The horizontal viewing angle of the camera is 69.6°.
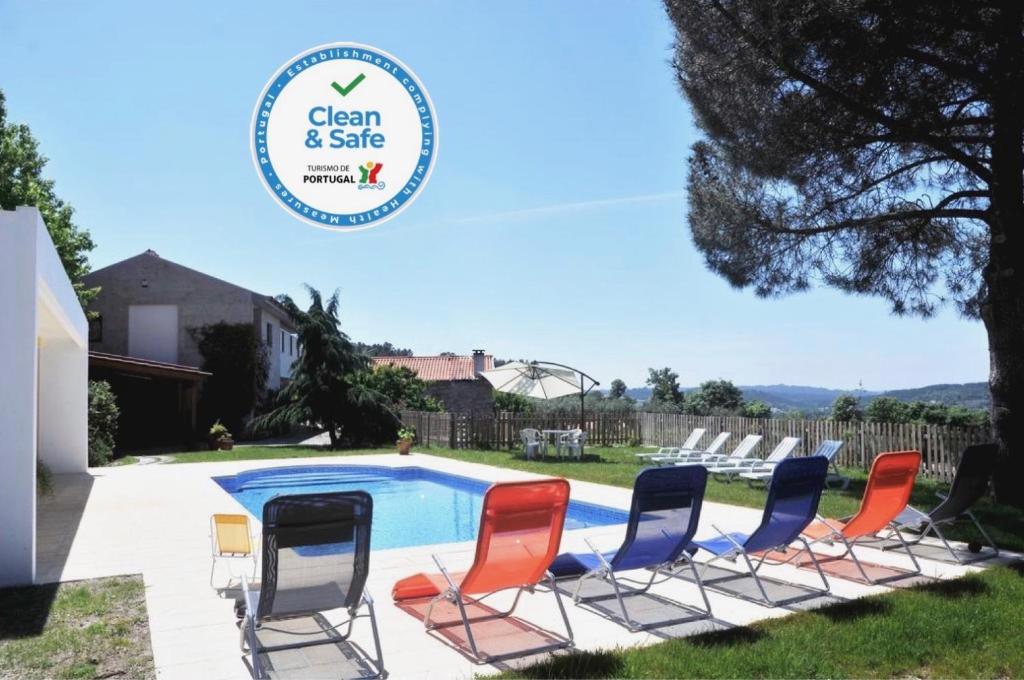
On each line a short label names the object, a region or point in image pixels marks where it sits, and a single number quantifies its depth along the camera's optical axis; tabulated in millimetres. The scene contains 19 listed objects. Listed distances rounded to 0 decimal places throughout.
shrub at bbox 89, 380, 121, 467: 17250
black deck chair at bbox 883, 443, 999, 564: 7055
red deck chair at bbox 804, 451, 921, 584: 6336
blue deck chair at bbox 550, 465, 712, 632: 5230
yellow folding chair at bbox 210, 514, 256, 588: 6465
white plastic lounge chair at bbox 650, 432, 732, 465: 16297
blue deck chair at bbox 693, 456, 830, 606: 5703
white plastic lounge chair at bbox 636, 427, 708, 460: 17219
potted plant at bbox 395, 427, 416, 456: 19969
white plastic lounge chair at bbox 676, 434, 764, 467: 15531
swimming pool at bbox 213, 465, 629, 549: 10844
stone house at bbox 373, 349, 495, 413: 36062
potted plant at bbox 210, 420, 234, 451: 21797
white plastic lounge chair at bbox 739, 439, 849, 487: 12828
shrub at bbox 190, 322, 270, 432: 26438
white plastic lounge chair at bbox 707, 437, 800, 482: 14078
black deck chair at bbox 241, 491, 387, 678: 4207
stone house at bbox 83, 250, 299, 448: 26750
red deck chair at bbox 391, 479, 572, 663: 4723
